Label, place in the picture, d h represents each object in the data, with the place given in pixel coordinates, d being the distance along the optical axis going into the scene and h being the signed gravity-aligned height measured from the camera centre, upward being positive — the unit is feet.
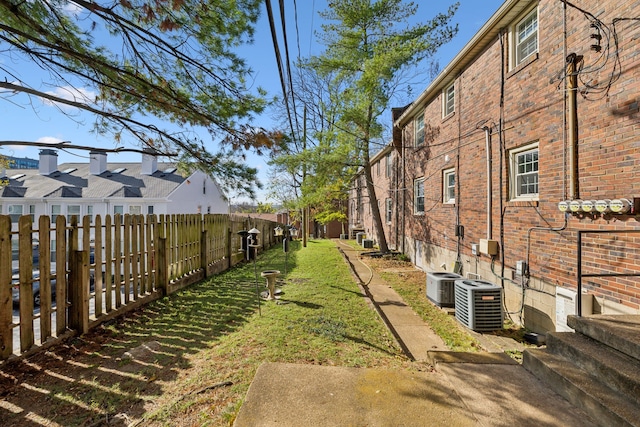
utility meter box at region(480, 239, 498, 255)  22.40 -2.66
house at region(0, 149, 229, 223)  63.36 +5.56
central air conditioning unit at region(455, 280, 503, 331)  18.24 -5.84
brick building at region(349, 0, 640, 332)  13.55 +3.32
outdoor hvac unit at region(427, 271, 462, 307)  22.24 -5.78
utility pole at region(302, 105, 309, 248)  43.27 +6.60
